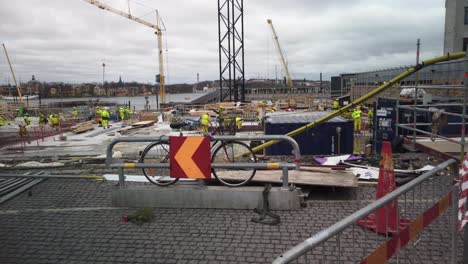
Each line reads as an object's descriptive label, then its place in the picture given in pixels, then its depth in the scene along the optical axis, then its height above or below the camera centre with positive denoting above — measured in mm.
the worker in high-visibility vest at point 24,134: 17441 -1911
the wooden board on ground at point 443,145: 7113 -1162
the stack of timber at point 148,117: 30547 -1787
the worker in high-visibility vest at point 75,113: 36656 -1590
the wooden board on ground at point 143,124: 26012 -2066
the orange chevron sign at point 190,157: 5648 -1007
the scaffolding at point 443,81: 5898 +913
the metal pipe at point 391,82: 6769 +250
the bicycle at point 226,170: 6143 -1385
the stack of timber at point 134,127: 22752 -2199
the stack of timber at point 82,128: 23016 -2055
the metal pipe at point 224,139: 5511 -736
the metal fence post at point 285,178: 5572 -1370
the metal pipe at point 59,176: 7568 -1797
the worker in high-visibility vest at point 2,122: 28311 -1934
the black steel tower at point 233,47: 49106 +7431
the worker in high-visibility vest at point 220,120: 14902 -1060
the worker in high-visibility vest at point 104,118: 25453 -1502
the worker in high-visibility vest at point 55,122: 23727 -1627
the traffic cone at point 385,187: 4547 -1305
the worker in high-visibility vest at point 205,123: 17906 -1399
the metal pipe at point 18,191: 6770 -1941
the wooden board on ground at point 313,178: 6211 -1580
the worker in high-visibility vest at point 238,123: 19300 -1575
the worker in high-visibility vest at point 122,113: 31686 -1490
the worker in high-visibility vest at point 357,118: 18641 -1317
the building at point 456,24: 42469 +8649
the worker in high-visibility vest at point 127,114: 33138 -1609
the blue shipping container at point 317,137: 10688 -1346
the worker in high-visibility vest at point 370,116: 17266 -1170
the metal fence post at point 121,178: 6063 -1435
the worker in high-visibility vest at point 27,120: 27594 -1704
